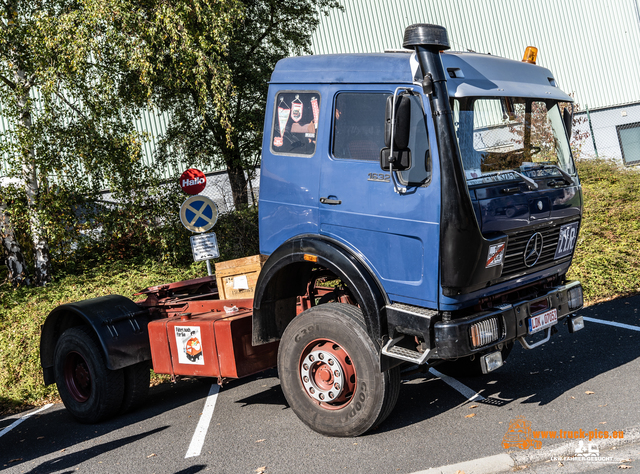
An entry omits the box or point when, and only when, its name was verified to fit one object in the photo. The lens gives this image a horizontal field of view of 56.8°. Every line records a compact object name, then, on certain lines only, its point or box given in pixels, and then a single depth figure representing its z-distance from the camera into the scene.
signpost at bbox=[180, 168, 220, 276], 8.77
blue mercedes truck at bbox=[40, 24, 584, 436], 4.28
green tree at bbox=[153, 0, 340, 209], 12.35
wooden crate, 5.70
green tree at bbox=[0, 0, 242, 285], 9.98
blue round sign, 8.74
